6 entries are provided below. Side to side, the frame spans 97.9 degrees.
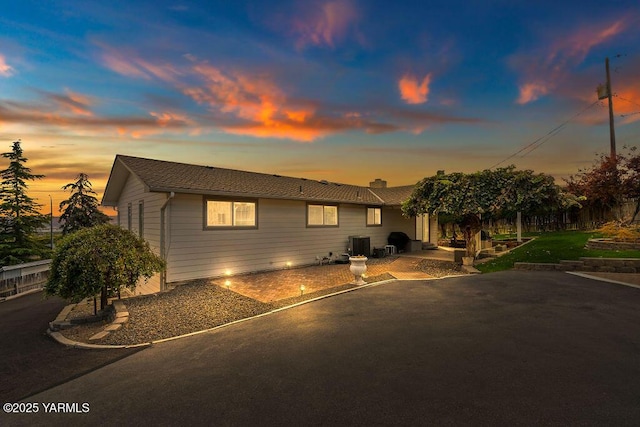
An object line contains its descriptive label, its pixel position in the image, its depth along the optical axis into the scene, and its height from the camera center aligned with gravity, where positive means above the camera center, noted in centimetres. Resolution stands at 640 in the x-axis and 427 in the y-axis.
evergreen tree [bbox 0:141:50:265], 1761 +87
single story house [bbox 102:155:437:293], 938 +30
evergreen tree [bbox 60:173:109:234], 2495 +175
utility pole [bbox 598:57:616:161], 1754 +783
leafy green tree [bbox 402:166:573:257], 1035 +97
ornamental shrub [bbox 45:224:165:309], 646 -91
